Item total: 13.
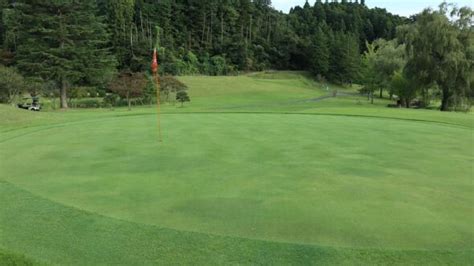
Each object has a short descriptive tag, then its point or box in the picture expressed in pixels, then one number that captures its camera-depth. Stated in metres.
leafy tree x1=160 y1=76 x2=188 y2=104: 40.47
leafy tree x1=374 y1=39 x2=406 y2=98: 46.16
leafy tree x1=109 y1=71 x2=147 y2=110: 35.81
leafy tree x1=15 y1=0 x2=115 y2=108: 32.94
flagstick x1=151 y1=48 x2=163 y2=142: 10.84
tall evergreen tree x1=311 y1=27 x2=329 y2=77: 81.25
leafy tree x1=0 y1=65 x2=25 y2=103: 32.62
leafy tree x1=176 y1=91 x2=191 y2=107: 38.56
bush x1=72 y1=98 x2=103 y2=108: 38.91
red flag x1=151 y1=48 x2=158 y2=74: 10.84
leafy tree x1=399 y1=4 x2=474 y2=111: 33.91
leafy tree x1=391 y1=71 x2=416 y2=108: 40.38
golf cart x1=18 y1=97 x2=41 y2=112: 30.77
